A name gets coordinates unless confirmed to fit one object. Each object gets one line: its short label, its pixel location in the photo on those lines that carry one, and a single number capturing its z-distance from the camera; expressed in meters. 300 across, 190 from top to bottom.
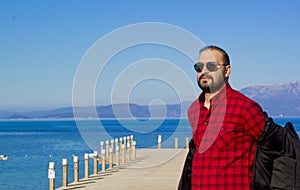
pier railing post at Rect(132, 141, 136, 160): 28.38
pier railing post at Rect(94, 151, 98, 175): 21.89
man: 4.68
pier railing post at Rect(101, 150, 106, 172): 23.12
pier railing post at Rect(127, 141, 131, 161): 28.03
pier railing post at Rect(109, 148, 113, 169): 23.59
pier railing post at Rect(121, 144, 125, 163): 26.27
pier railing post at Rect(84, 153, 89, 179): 20.45
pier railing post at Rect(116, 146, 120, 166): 25.19
